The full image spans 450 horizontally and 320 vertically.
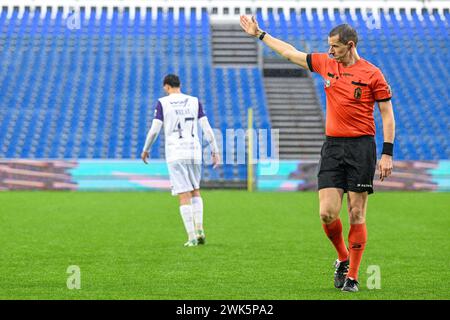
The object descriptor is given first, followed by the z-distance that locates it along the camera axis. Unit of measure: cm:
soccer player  1155
